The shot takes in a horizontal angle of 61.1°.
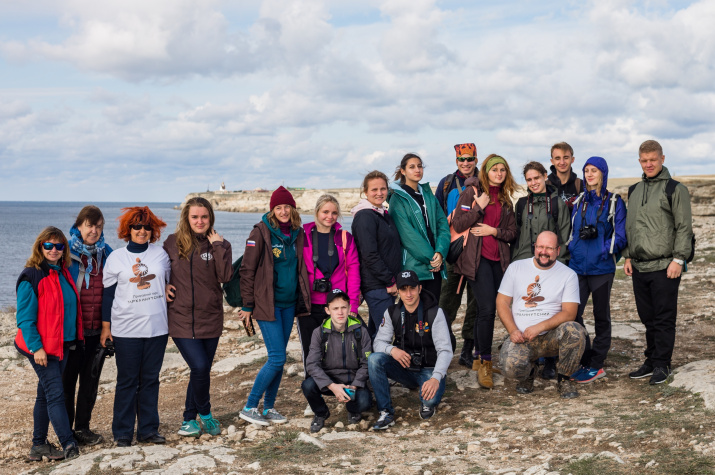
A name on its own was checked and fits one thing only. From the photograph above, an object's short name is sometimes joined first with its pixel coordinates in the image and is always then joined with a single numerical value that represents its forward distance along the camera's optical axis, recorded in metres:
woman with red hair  5.71
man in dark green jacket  6.45
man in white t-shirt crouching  6.49
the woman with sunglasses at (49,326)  5.39
